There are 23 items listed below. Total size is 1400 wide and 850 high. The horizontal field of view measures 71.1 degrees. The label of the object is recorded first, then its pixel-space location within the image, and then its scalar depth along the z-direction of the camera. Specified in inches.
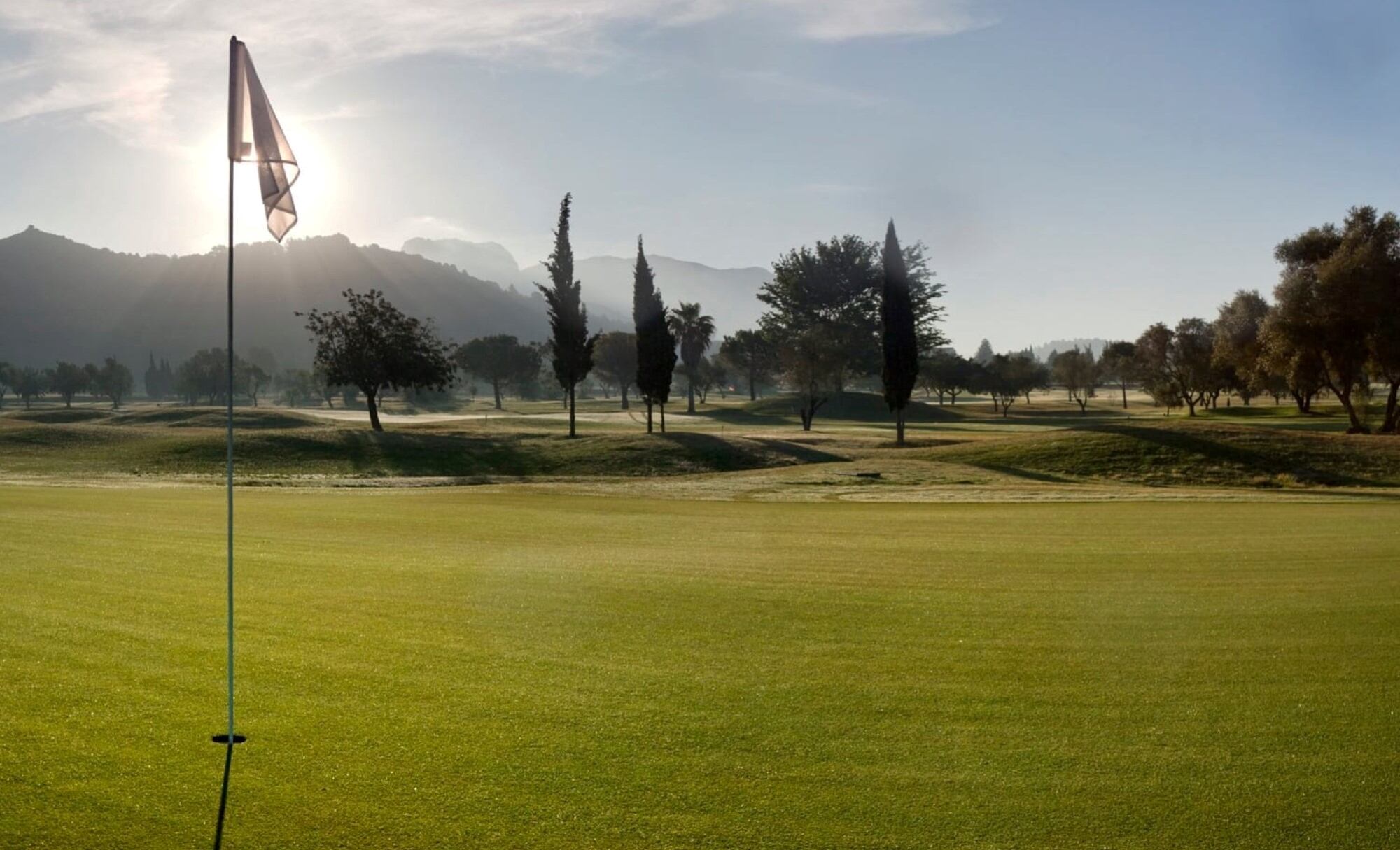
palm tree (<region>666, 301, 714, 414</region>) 5629.9
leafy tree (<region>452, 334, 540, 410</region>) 6594.5
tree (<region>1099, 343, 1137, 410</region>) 5383.9
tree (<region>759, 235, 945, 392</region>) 4872.0
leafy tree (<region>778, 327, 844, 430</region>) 3914.9
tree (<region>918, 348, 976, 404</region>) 5959.6
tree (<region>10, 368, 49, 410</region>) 6417.3
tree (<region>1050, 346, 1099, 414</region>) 5595.5
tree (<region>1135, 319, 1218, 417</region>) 4483.3
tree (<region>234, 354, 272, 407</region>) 7121.1
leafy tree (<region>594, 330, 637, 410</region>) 6402.6
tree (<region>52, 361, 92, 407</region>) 6328.7
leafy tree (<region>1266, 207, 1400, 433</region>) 2486.5
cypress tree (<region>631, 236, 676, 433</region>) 3223.4
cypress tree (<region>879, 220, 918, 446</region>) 3093.0
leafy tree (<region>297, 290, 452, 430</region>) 3043.8
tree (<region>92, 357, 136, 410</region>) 6648.6
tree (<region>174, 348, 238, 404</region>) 6943.9
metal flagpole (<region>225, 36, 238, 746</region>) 395.9
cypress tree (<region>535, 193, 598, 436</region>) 3115.2
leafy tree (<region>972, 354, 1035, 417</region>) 5610.2
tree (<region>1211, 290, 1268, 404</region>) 3063.5
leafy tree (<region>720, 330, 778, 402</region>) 6200.8
